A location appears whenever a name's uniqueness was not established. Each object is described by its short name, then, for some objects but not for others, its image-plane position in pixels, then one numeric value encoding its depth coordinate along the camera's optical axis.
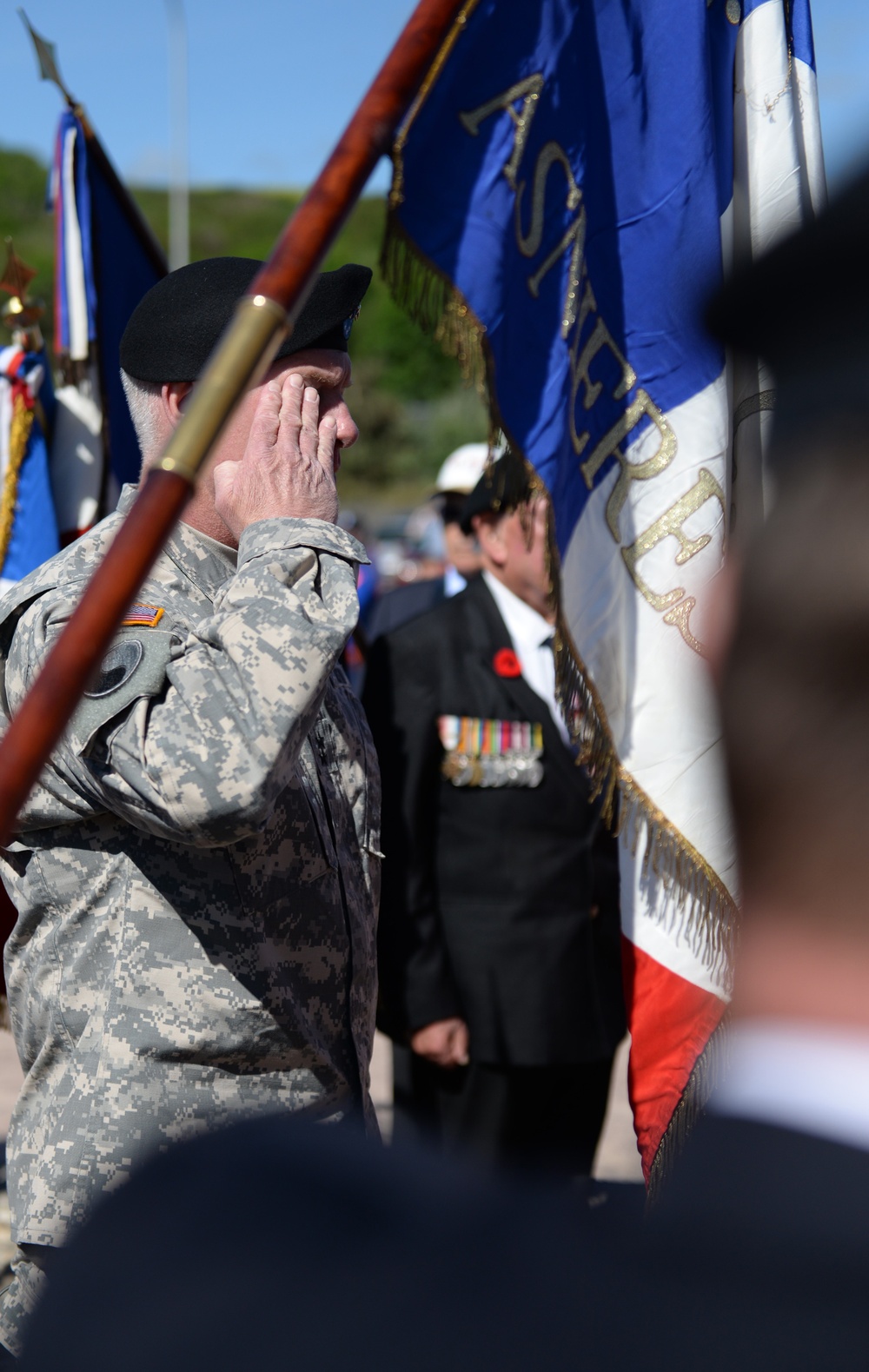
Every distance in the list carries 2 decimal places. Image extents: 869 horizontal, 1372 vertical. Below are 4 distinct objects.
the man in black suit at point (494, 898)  3.12
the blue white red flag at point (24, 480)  3.56
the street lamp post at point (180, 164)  26.34
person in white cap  5.41
